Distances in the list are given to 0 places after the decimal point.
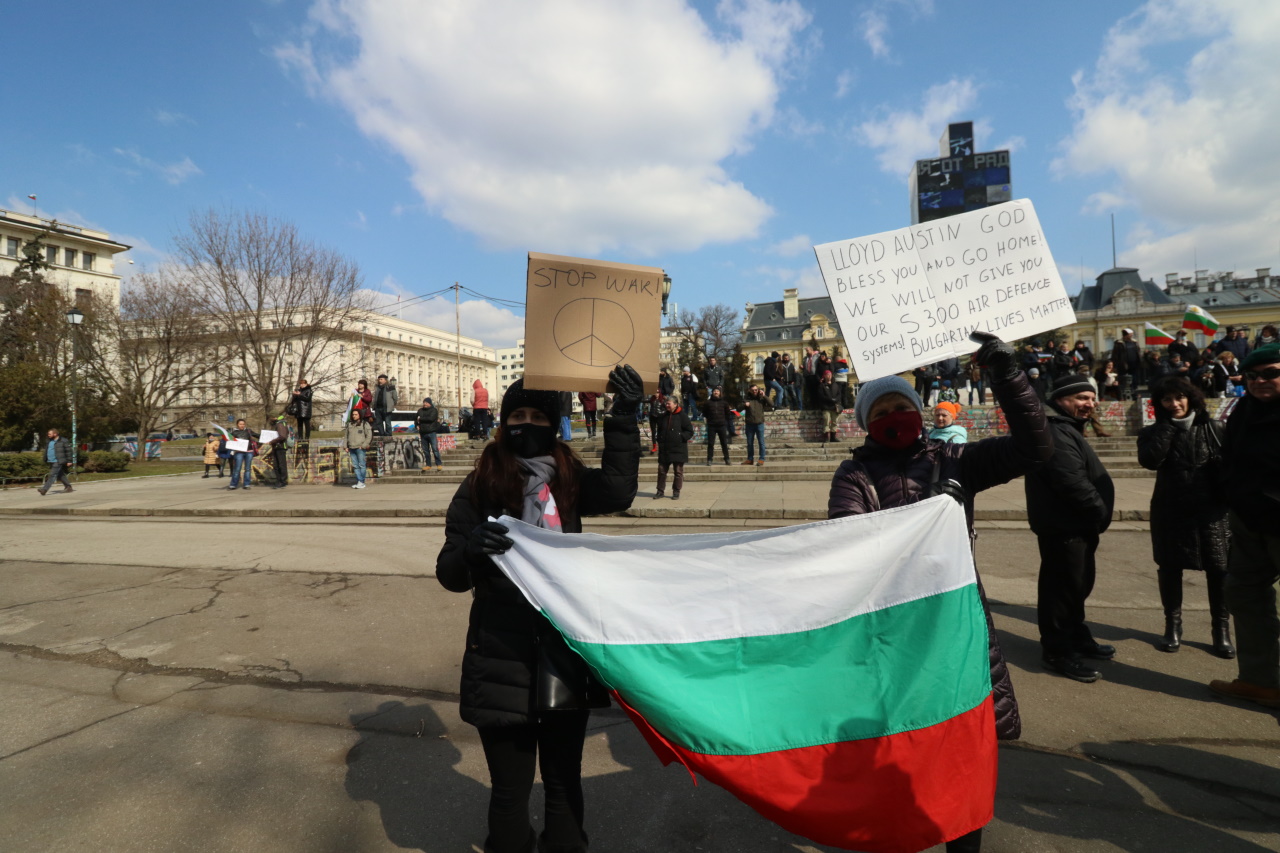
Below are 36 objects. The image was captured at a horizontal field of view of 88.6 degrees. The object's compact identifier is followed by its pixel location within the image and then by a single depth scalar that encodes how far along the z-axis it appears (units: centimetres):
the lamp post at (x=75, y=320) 2335
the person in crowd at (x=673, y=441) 1150
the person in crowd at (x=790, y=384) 2272
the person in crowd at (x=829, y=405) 1755
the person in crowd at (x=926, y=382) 1868
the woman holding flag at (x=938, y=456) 223
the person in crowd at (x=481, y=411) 1891
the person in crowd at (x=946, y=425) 512
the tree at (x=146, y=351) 3278
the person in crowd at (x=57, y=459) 1764
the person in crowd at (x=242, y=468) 1673
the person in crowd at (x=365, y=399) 1510
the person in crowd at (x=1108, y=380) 1814
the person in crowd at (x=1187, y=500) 427
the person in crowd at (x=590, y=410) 1757
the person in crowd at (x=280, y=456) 1658
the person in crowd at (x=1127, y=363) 1856
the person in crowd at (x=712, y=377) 1716
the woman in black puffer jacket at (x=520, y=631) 201
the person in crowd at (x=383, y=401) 1656
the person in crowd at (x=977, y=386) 1918
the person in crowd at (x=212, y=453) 2367
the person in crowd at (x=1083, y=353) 1891
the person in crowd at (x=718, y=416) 1463
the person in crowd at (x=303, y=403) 1705
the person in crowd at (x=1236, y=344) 1582
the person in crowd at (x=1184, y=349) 1639
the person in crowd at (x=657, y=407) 1200
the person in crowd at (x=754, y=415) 1489
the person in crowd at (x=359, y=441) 1525
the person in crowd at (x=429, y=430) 1725
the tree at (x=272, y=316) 2823
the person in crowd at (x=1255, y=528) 318
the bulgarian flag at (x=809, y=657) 200
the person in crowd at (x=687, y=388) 1919
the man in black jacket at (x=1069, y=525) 398
